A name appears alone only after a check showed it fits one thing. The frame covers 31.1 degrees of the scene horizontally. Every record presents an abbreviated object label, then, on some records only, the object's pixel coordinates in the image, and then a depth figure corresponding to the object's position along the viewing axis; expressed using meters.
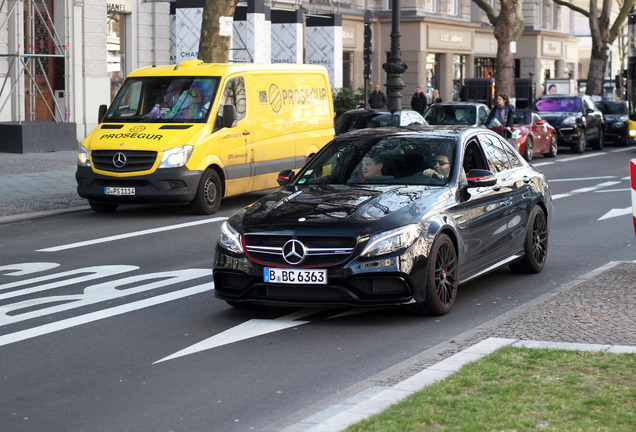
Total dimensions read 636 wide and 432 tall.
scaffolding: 28.61
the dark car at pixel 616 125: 36.16
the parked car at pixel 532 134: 28.47
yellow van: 15.87
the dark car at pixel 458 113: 28.36
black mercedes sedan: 8.20
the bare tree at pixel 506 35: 38.16
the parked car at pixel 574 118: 32.50
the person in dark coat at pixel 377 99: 34.66
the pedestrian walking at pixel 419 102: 36.84
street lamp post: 28.30
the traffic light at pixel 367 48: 35.50
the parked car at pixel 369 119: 24.28
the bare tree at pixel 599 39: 50.88
